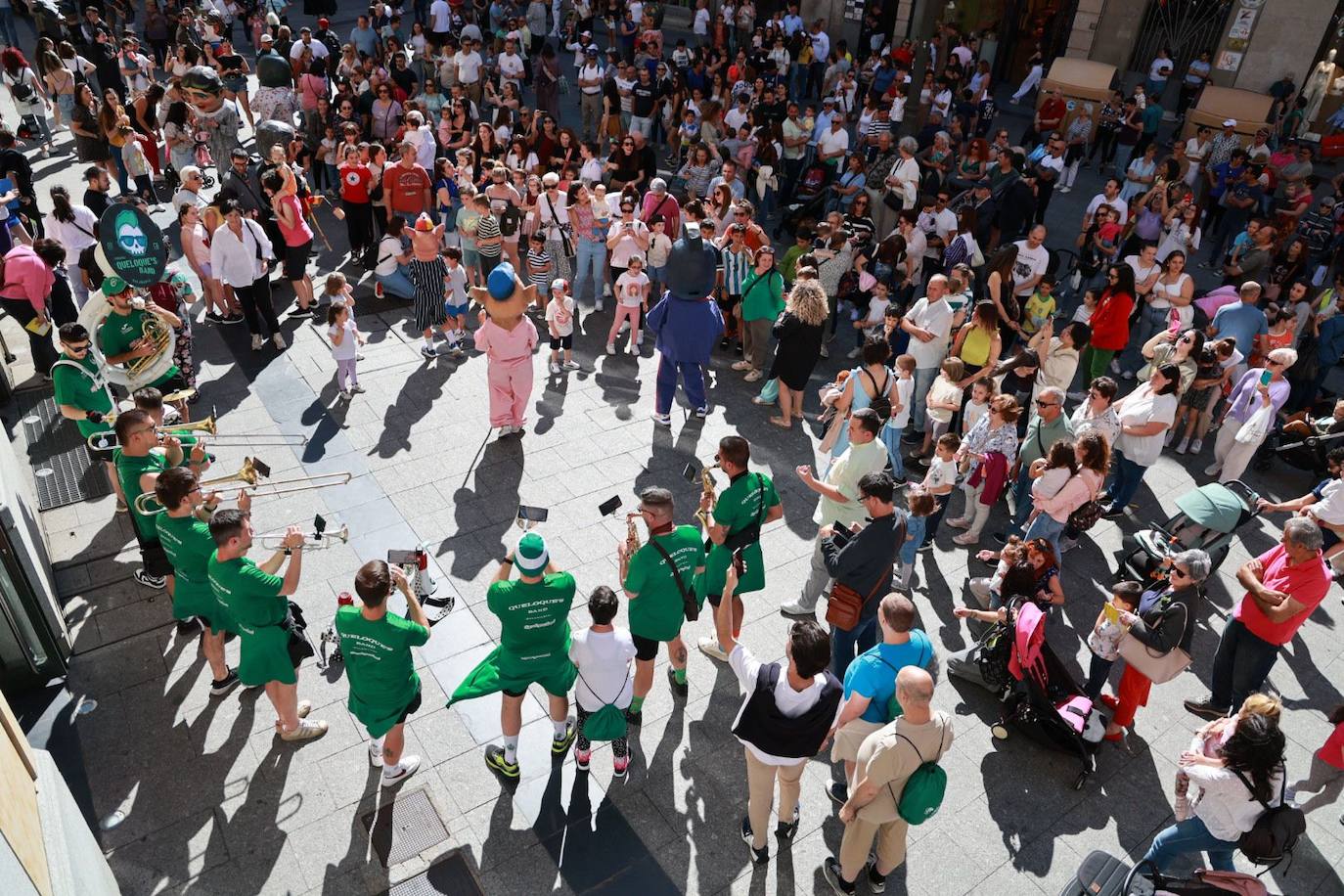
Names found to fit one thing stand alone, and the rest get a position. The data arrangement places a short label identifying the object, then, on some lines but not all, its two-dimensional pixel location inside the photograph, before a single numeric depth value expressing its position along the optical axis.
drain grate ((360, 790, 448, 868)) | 5.25
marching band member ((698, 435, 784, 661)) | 5.95
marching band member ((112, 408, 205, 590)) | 5.96
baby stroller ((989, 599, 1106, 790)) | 5.88
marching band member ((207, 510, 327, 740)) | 5.10
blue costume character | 8.92
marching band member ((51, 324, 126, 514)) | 6.94
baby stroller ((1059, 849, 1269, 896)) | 4.50
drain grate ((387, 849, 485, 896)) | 5.06
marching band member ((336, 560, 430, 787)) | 4.86
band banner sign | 8.38
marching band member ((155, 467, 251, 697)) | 5.41
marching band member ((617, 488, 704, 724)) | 5.46
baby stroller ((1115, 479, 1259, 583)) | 6.79
